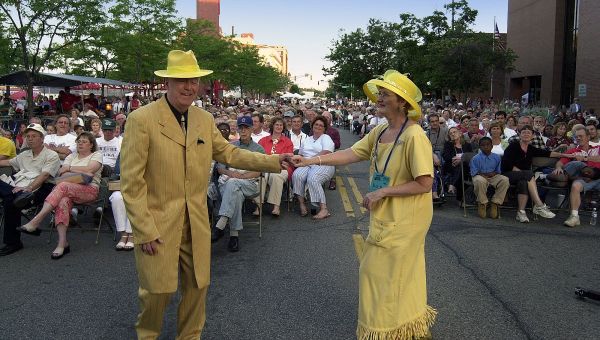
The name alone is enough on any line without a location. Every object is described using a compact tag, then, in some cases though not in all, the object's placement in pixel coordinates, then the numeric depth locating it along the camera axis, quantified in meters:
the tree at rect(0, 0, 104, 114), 18.11
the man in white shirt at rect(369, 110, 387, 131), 18.69
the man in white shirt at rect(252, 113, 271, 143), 10.55
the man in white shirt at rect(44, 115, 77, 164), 9.84
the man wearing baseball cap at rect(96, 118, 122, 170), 9.03
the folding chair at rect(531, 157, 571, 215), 8.76
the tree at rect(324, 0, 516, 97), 30.05
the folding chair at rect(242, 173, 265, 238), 7.54
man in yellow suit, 3.31
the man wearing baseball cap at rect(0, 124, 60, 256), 6.57
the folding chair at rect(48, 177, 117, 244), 7.04
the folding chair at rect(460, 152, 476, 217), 9.13
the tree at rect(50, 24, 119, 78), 20.72
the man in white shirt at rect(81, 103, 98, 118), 15.97
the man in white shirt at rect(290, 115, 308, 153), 11.03
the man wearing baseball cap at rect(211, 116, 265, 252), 6.85
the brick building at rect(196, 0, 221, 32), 111.19
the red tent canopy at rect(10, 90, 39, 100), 41.94
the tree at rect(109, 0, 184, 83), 23.88
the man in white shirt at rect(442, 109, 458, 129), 16.34
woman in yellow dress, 3.45
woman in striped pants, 8.59
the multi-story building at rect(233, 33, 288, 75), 167.01
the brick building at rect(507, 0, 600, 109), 30.05
